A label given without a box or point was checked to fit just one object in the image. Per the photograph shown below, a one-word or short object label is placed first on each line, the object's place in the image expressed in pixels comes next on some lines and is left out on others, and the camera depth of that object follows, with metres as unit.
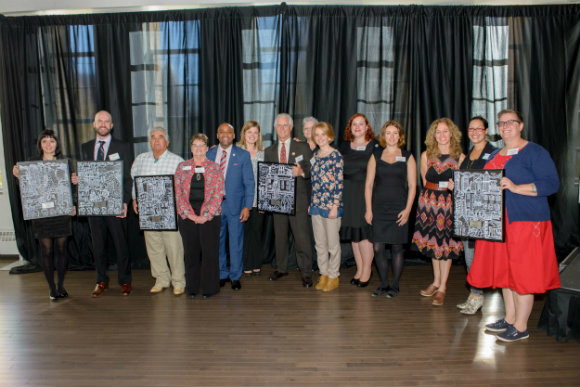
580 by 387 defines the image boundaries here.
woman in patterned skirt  3.79
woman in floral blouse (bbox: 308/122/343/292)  4.15
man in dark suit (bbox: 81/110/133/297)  4.29
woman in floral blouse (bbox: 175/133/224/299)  3.98
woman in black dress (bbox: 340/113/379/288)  4.26
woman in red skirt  2.93
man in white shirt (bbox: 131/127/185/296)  4.24
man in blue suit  4.36
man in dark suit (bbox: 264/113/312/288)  4.43
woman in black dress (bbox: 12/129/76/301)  4.17
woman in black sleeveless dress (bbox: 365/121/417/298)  3.97
